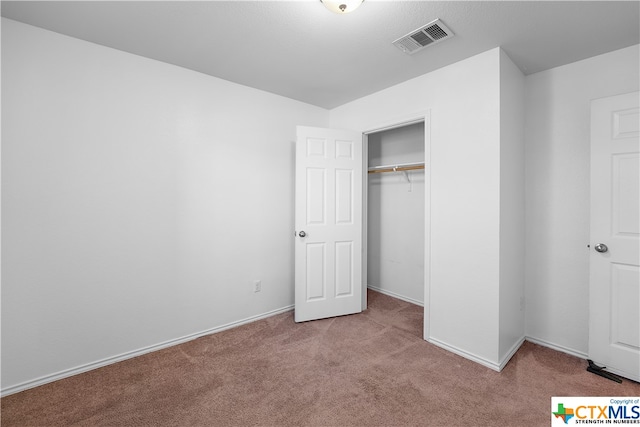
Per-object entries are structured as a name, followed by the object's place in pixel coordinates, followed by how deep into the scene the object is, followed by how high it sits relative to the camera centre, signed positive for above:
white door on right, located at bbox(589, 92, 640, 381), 2.01 -0.17
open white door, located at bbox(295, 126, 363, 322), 2.99 -0.12
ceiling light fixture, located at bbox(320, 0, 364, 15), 1.58 +1.20
